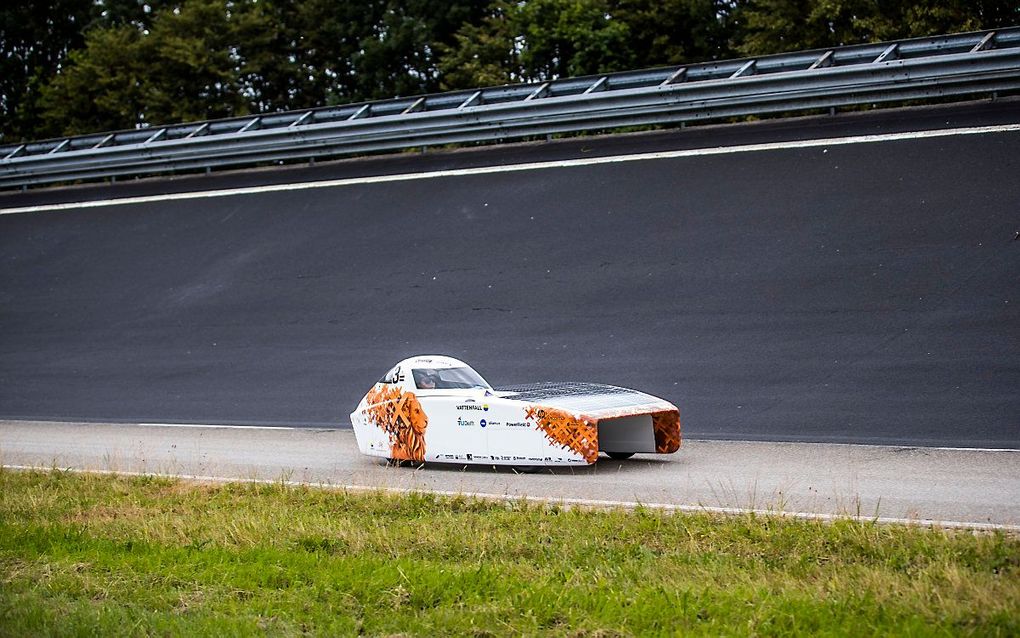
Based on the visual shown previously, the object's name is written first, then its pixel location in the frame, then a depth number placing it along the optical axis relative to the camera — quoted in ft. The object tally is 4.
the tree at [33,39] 178.70
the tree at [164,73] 139.03
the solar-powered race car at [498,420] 36.68
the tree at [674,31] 117.50
